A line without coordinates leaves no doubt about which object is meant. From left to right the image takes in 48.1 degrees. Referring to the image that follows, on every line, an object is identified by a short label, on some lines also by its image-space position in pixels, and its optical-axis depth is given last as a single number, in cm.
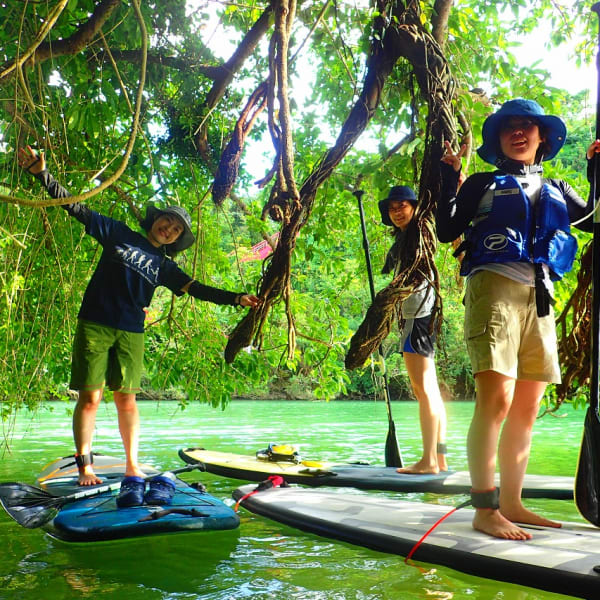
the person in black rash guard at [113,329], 323
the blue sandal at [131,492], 273
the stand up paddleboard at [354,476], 341
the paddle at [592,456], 196
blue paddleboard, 251
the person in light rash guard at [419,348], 364
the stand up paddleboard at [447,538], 188
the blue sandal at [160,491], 277
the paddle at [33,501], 276
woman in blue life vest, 218
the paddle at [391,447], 444
